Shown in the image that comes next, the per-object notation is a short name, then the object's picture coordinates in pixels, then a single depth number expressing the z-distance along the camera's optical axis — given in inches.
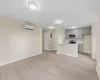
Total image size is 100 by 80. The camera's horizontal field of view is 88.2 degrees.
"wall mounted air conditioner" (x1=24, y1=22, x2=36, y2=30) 131.3
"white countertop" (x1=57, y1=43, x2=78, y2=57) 156.2
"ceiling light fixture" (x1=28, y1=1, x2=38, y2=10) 64.5
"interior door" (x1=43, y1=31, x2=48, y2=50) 238.7
